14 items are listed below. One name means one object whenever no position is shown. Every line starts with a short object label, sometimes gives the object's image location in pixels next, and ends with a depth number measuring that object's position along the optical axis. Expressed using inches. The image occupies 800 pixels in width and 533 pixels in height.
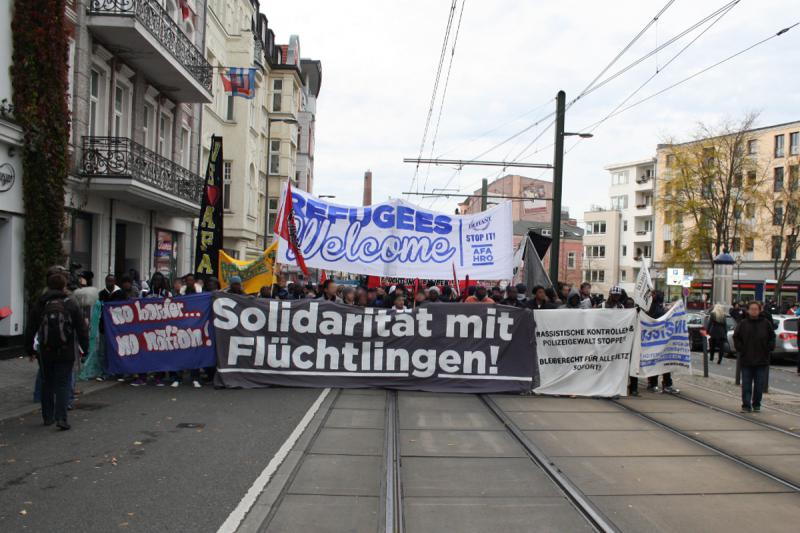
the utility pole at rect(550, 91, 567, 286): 682.8
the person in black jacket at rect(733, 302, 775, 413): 426.0
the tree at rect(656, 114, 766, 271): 1782.7
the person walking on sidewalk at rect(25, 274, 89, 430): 329.7
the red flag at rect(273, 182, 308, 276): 522.3
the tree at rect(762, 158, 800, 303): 1720.0
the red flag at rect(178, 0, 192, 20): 935.7
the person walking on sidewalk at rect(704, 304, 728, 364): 834.8
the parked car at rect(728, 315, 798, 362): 871.7
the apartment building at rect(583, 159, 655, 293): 3159.5
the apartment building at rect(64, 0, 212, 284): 706.2
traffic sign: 1604.7
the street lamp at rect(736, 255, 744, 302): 2164.9
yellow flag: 558.9
